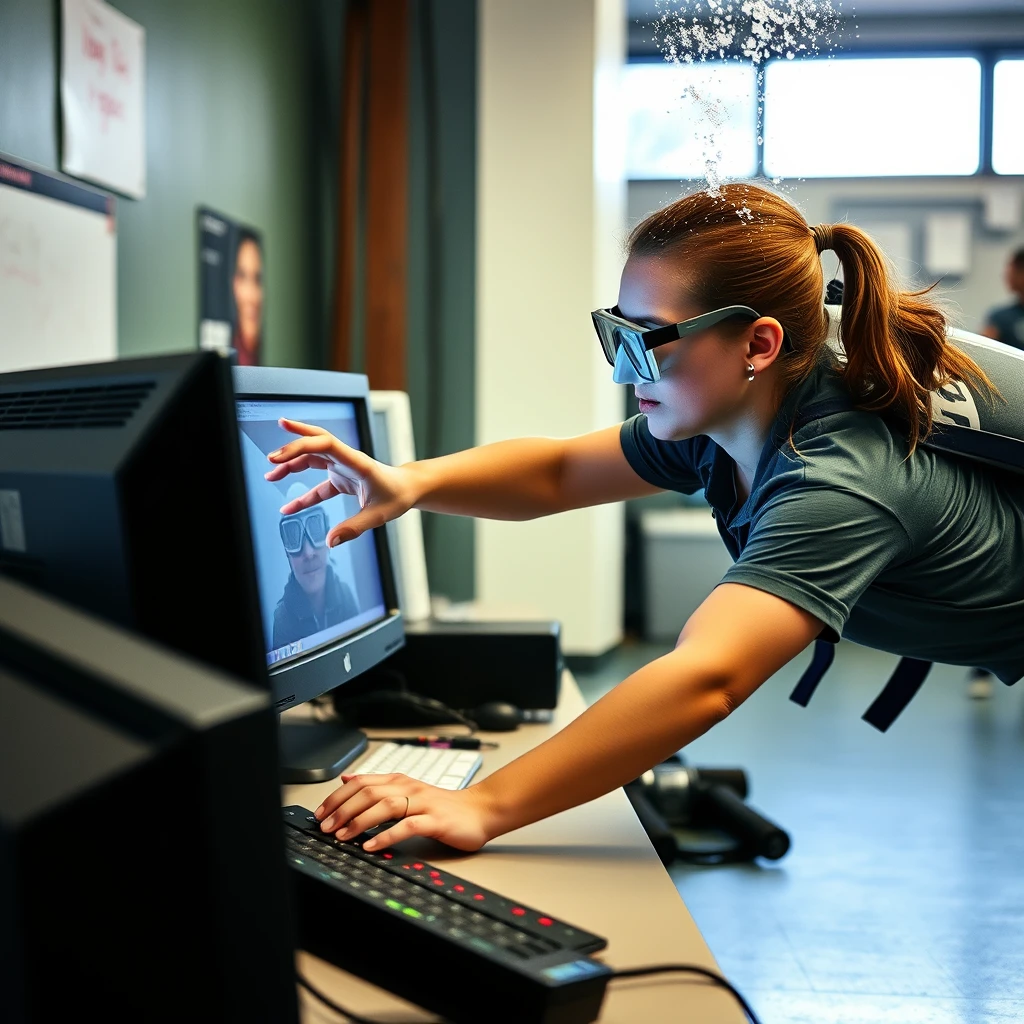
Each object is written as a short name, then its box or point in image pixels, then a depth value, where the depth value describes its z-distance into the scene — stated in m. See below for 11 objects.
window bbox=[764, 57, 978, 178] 5.57
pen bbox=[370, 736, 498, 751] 1.32
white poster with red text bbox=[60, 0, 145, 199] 2.15
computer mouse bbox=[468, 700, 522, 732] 1.42
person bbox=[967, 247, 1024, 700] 4.72
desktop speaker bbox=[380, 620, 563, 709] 1.52
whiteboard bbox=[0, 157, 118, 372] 1.89
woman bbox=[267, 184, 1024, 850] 0.93
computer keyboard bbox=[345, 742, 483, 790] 1.14
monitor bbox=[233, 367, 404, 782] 1.10
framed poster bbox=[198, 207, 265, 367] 3.00
